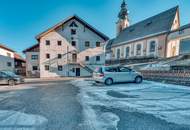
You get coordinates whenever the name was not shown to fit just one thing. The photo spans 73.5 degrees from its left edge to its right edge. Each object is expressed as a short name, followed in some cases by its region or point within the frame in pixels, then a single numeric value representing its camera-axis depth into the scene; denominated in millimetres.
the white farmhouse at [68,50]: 25641
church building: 26612
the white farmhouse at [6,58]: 28348
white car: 11805
